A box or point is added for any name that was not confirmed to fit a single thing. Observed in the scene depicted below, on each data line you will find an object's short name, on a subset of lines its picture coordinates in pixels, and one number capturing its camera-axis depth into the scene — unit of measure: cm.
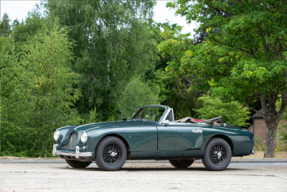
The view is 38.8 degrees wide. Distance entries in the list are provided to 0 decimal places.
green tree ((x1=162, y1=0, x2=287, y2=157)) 1752
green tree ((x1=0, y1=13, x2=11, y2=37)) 6444
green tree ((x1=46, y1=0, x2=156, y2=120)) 3209
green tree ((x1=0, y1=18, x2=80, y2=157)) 1650
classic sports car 919
